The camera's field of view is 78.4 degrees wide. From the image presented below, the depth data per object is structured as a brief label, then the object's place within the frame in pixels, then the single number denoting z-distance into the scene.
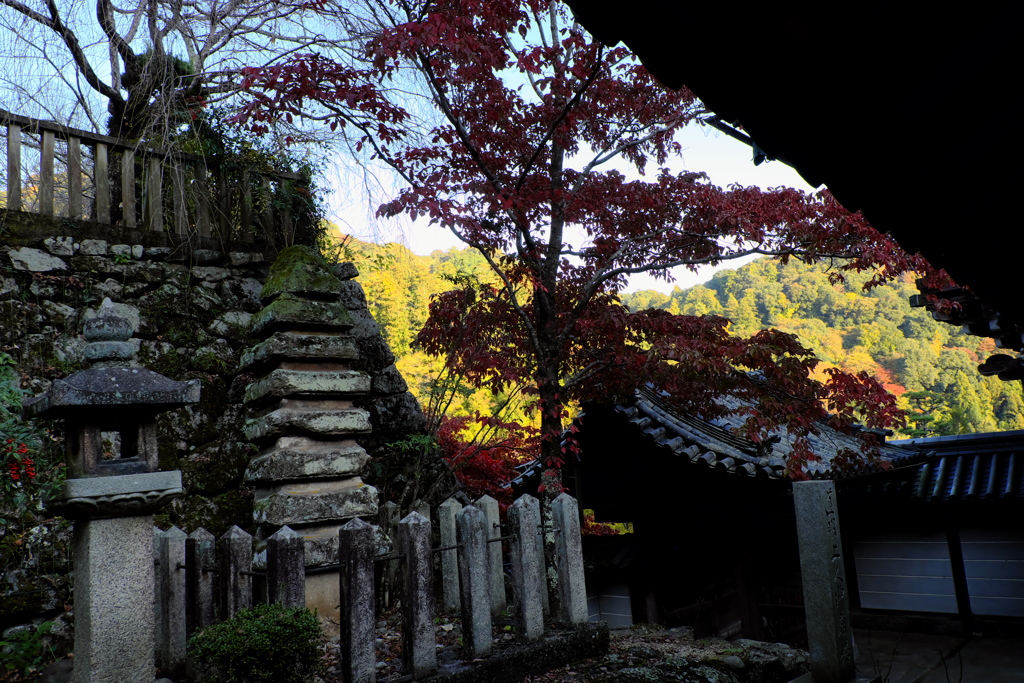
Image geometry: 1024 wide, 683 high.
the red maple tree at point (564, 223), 6.12
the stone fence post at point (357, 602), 3.63
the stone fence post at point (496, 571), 5.05
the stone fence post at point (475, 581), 4.18
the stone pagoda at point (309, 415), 5.09
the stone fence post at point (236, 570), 3.95
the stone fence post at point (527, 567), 4.52
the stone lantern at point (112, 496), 3.11
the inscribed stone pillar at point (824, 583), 4.33
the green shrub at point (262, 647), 3.27
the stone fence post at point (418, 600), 3.87
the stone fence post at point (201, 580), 4.27
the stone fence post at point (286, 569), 3.64
